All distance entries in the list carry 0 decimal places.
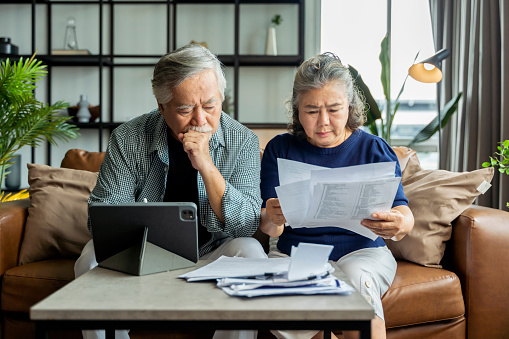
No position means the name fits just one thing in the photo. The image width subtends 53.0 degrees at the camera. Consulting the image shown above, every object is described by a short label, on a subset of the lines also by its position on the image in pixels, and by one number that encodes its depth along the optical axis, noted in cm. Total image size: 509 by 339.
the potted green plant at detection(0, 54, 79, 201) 313
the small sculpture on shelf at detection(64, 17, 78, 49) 440
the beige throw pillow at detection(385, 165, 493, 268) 189
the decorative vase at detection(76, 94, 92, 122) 434
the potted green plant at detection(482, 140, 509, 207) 213
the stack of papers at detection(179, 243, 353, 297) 100
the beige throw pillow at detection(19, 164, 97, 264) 202
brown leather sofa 173
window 447
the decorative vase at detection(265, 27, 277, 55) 437
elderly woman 152
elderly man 156
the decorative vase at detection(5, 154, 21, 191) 422
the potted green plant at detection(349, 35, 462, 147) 355
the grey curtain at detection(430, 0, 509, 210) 315
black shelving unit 432
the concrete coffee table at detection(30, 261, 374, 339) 91
